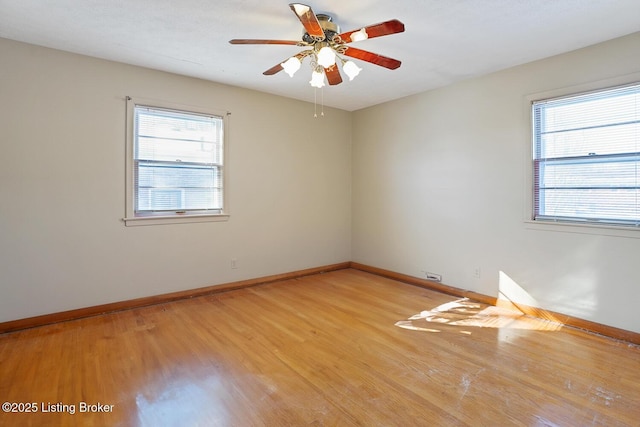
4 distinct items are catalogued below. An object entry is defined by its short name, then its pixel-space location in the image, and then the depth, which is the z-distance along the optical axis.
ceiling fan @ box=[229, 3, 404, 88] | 2.05
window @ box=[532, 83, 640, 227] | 2.83
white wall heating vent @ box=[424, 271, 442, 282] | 4.33
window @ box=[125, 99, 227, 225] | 3.62
